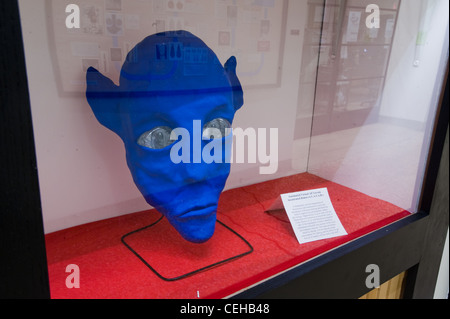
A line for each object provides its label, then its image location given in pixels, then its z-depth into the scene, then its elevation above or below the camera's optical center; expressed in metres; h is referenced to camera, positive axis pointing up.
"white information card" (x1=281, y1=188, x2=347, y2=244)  0.99 -0.45
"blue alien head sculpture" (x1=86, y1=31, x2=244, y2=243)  0.76 -0.16
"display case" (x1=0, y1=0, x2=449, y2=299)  0.68 -0.24
